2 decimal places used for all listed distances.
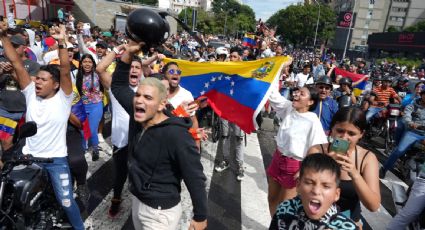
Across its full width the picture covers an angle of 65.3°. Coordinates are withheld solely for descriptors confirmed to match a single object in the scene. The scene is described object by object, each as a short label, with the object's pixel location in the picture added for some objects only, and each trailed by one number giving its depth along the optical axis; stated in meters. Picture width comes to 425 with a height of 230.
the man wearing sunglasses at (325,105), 5.34
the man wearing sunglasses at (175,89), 4.84
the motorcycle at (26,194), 2.77
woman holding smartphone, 2.62
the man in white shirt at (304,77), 10.74
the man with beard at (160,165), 2.43
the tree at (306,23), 77.88
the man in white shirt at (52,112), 3.35
